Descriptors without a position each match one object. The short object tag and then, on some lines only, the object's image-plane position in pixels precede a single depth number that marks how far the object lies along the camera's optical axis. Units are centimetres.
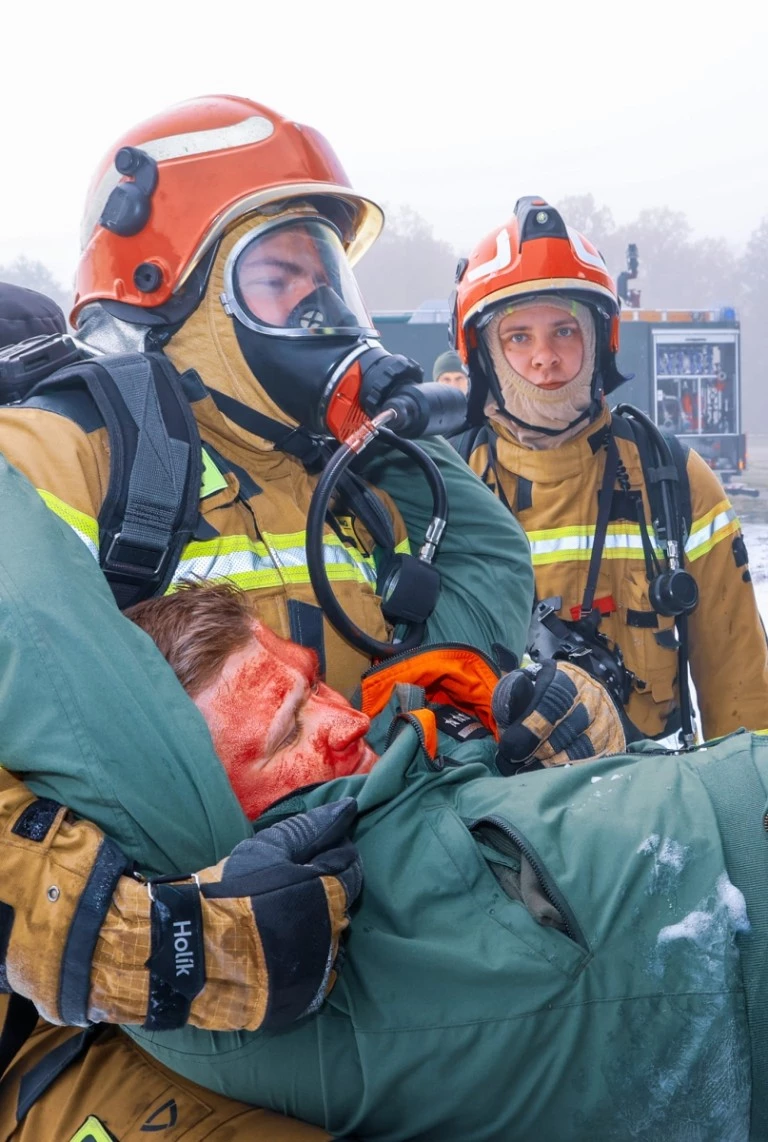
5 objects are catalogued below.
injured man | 127
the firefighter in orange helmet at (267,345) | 216
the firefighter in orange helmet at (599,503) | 327
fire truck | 1452
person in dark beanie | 828
